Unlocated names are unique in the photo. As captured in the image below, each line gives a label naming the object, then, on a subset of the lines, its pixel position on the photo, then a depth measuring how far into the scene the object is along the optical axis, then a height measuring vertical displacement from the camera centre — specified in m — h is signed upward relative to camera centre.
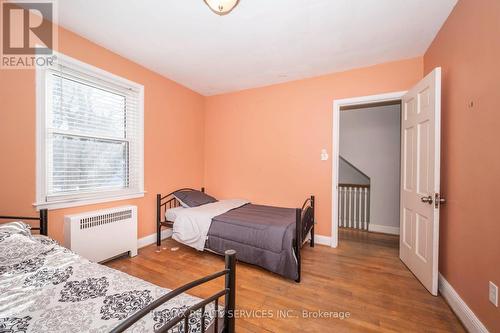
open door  1.92 -0.14
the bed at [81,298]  0.90 -0.68
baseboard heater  2.19 -0.78
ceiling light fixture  1.72 +1.33
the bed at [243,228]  2.23 -0.78
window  2.15 +0.33
